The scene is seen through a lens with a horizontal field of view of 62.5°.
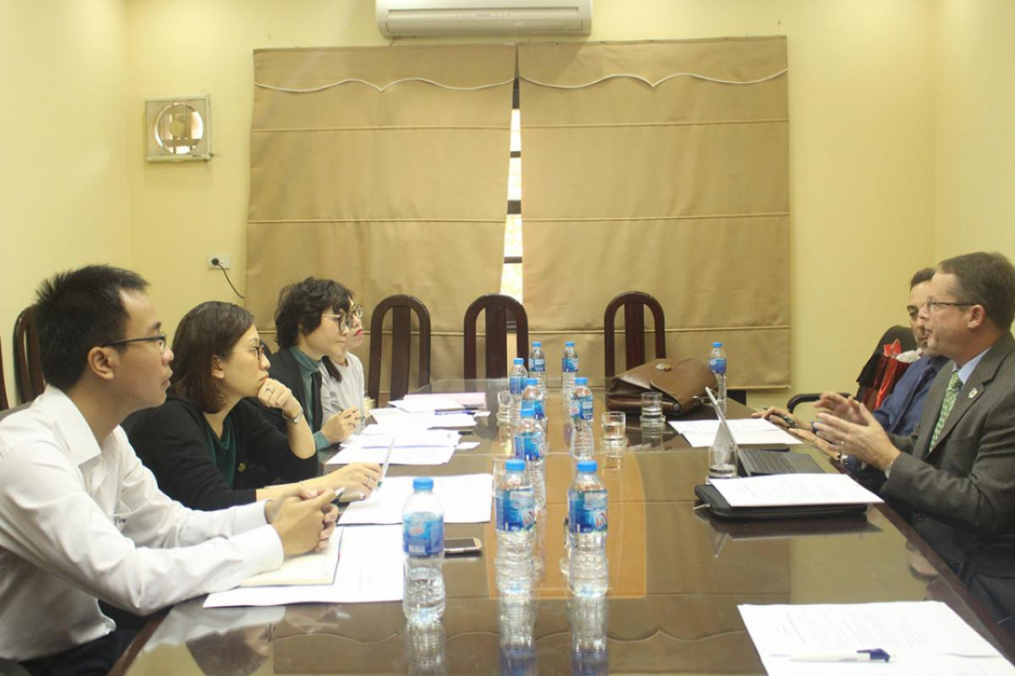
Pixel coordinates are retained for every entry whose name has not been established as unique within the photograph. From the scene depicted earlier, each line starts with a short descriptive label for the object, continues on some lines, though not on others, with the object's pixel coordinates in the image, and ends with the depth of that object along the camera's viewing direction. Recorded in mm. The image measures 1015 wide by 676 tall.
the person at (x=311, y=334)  3057
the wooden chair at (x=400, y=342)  4750
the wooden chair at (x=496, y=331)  4668
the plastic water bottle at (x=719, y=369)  3632
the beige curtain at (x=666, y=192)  4758
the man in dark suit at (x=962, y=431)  1891
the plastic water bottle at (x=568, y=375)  3326
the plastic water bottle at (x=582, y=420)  2352
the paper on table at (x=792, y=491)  1647
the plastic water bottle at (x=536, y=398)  2440
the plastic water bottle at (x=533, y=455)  1746
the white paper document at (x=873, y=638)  996
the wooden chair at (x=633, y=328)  4688
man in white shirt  1292
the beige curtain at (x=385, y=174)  4824
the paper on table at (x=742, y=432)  2469
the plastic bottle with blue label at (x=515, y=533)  1243
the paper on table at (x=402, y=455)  2268
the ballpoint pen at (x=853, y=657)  1012
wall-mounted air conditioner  4645
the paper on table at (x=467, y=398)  3350
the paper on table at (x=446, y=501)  1673
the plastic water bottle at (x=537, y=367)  3444
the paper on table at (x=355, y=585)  1253
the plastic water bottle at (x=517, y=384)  2707
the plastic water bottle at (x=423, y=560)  1206
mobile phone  1467
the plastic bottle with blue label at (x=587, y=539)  1253
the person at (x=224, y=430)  1897
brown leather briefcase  3055
